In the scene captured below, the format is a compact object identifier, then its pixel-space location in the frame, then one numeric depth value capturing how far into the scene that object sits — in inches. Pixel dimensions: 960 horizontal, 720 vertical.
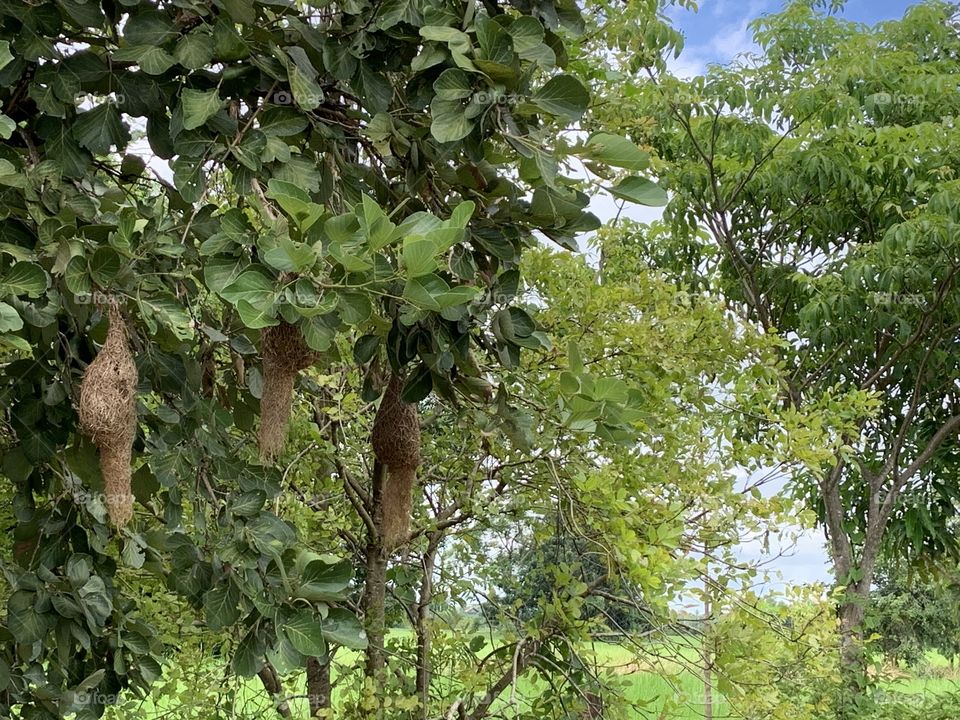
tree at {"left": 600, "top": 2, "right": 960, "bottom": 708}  263.7
